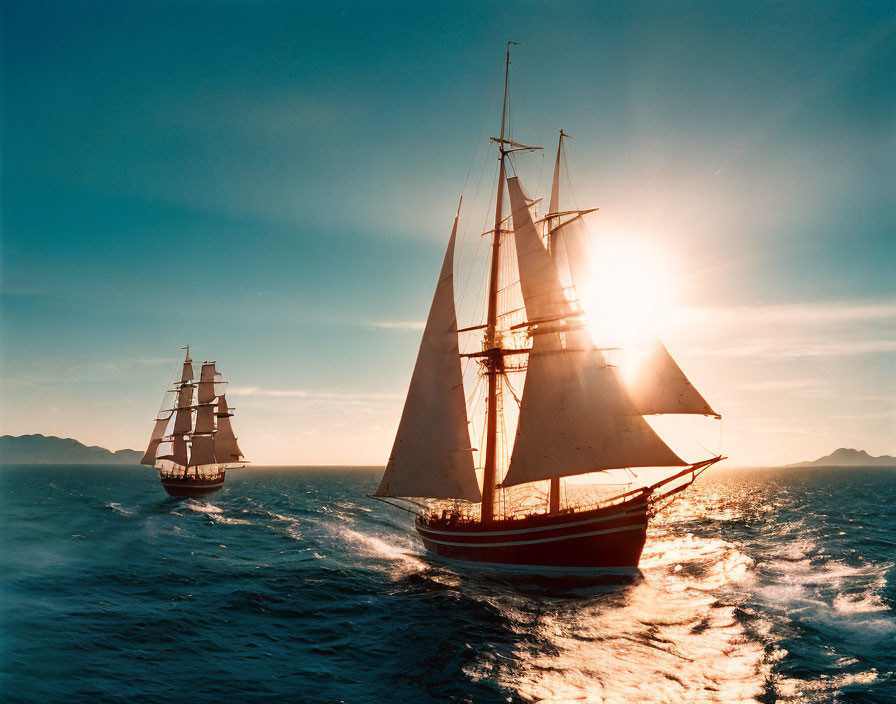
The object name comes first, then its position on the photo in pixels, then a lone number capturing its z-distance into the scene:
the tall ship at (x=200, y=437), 88.90
